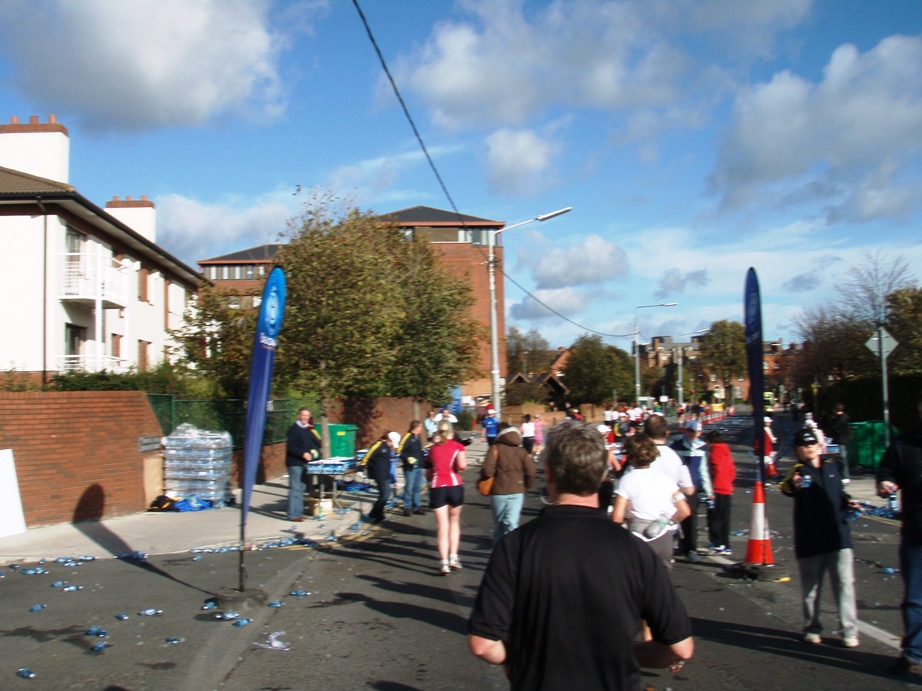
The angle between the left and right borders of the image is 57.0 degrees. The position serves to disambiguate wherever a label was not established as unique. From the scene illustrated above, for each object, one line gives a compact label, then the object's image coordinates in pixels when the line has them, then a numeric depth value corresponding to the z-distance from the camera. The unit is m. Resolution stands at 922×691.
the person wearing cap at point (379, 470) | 14.53
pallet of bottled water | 15.58
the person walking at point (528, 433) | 21.70
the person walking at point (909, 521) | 5.68
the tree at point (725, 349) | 98.12
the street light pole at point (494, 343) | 24.56
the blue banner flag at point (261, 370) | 8.27
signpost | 17.64
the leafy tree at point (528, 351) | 105.12
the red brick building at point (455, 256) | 69.62
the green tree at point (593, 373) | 80.38
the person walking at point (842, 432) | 18.58
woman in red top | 9.48
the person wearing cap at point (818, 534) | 6.28
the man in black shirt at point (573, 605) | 2.64
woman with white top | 6.27
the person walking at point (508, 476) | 8.84
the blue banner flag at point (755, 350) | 9.38
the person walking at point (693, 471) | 10.16
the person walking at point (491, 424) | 24.69
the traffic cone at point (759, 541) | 9.05
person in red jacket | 10.29
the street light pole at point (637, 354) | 54.28
